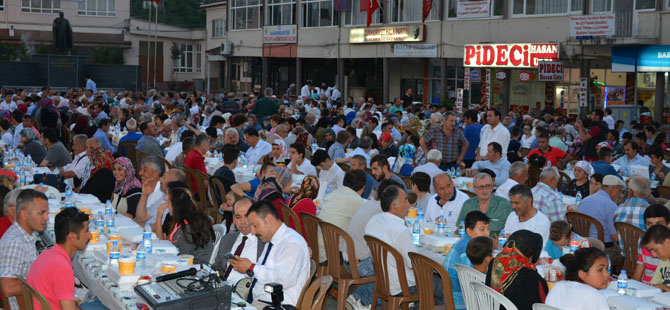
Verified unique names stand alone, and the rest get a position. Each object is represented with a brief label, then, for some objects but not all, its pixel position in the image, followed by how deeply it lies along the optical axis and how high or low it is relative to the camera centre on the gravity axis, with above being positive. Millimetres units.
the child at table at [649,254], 7031 -1314
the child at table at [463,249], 6387 -1200
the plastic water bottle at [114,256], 6297 -1301
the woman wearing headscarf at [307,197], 8273 -1050
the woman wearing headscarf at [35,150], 13461 -1071
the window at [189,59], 61556 +2259
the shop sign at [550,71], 24156 +816
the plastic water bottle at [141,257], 6354 -1321
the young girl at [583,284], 5188 -1176
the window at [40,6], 56969 +5500
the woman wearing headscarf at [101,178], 10281 -1145
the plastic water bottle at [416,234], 7749 -1315
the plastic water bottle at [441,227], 7984 -1277
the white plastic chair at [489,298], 5055 -1271
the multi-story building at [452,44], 22906 +1838
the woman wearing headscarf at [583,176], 10445 -964
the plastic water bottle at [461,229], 7957 -1298
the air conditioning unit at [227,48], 46688 +2384
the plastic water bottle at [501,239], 7590 -1323
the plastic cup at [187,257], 6270 -1293
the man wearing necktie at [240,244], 6387 -1210
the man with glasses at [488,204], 8359 -1096
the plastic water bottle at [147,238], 6805 -1286
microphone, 5051 -1136
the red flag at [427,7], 29172 +3134
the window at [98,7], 58872 +5667
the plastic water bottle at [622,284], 6137 -1378
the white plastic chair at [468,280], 5738 -1293
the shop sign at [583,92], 21669 +205
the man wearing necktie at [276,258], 5930 -1199
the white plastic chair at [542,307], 4861 -1227
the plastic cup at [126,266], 5930 -1284
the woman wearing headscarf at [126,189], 9219 -1139
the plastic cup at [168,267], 6051 -1309
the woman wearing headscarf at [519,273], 5434 -1157
